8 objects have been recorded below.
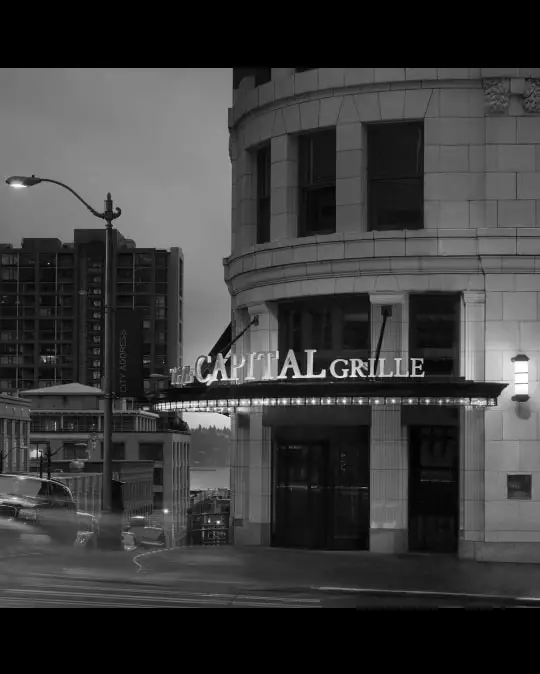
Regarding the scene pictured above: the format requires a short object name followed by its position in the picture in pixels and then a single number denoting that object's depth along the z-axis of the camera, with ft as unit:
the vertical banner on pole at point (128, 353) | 96.99
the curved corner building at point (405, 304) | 86.89
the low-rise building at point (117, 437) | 505.29
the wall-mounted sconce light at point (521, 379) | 86.07
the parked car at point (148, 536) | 211.35
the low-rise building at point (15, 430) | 478.18
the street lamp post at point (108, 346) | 93.09
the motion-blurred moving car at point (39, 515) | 92.32
